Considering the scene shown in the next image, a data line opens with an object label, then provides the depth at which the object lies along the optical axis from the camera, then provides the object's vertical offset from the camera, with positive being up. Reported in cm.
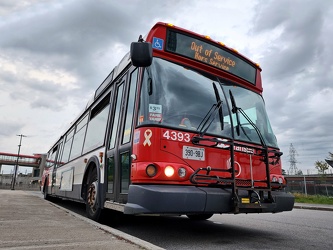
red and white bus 416 +85
